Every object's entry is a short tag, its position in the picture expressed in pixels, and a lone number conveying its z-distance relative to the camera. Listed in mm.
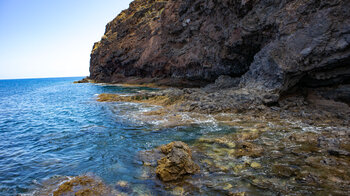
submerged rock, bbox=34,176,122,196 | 6484
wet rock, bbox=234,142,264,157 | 8288
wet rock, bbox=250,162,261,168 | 7349
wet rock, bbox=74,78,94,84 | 73906
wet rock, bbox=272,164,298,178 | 6671
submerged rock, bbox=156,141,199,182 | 6895
